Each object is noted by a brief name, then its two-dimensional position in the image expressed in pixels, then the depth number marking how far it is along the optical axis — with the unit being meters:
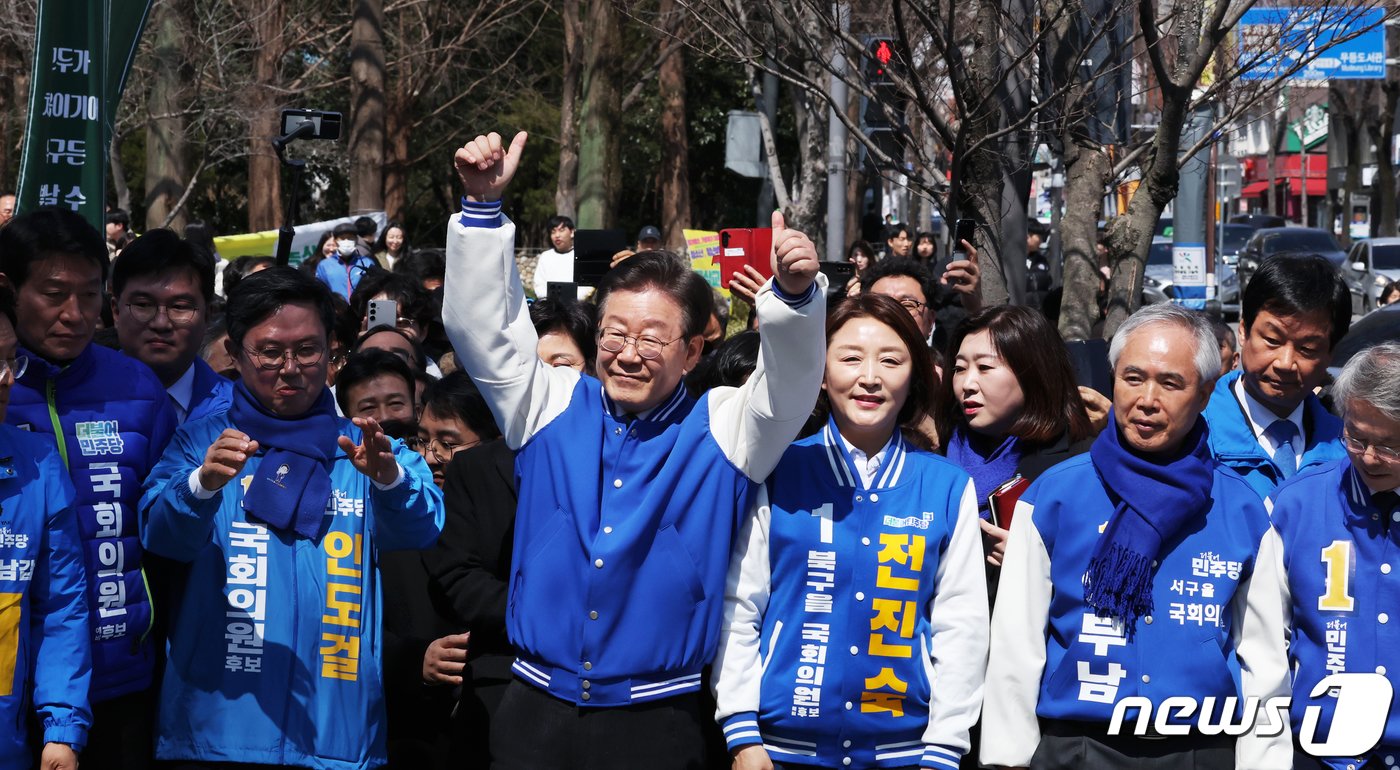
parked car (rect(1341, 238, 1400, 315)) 29.34
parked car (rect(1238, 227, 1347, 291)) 33.19
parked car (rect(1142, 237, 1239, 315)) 27.89
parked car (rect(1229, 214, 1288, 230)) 49.38
